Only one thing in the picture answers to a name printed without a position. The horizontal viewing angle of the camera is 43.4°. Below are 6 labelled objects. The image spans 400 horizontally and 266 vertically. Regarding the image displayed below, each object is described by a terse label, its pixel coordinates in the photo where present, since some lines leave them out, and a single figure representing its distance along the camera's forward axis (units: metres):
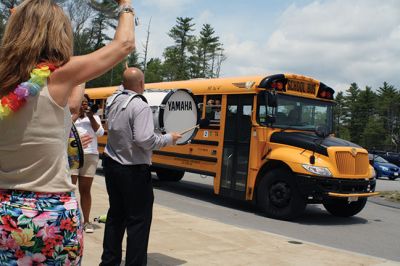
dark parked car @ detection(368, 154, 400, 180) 24.58
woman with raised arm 2.06
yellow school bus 8.98
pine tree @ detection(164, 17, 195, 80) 73.99
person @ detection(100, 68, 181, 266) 4.20
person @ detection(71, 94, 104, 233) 6.30
